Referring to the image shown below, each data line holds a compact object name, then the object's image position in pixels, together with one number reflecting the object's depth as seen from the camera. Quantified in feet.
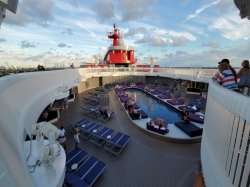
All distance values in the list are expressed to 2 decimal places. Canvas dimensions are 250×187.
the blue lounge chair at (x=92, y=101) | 46.12
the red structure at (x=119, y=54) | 83.46
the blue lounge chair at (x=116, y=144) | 21.89
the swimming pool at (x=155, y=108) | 37.12
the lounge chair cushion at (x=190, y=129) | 25.27
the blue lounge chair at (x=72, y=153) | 19.84
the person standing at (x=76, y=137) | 23.21
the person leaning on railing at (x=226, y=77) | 10.40
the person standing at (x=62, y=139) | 22.58
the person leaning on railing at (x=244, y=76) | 12.43
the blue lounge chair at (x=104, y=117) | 33.97
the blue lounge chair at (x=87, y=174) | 15.81
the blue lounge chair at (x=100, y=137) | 24.22
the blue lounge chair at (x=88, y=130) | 26.23
